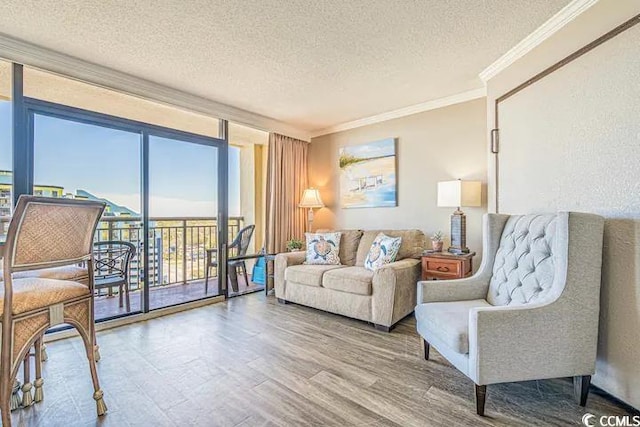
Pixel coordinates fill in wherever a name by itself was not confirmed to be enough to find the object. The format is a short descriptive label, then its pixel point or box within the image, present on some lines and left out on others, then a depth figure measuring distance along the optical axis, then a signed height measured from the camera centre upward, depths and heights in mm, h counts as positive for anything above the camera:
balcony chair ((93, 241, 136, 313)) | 3102 -530
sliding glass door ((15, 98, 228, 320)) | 2635 +274
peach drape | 4328 +377
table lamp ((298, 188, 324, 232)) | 4383 +222
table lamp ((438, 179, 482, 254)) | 3012 +149
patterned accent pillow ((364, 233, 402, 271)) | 3168 -422
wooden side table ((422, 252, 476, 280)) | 2857 -515
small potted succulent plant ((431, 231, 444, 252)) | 3142 -309
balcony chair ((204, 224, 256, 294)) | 3924 -586
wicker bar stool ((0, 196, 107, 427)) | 1295 -372
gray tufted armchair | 1516 -587
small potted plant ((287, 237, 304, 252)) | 4168 -460
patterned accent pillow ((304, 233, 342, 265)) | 3613 -440
